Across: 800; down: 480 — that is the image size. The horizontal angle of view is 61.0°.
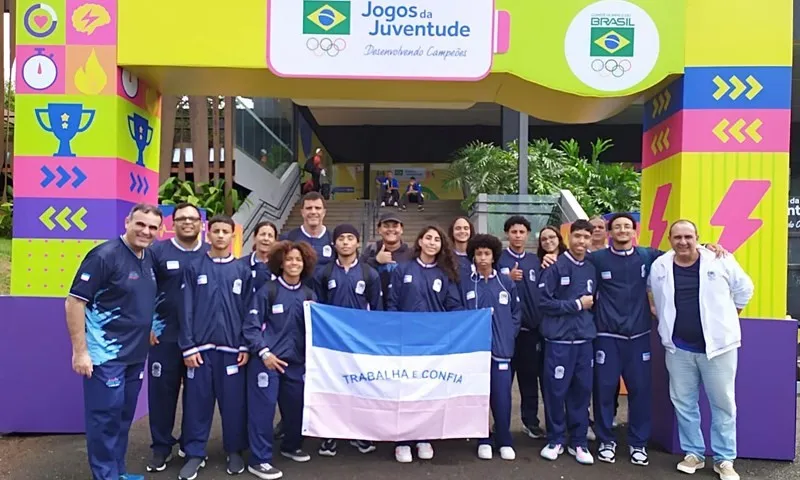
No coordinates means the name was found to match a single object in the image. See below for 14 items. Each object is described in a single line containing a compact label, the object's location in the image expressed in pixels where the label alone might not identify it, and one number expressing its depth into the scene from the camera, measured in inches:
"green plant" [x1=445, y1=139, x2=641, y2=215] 559.2
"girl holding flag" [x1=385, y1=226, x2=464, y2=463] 188.5
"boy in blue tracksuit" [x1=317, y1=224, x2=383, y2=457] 186.7
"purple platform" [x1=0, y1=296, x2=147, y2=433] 203.3
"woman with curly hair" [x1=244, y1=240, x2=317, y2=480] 174.7
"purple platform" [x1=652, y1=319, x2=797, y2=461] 193.6
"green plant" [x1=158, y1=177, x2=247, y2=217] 527.8
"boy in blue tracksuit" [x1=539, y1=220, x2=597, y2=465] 188.1
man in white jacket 180.5
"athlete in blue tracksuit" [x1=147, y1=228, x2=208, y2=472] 178.9
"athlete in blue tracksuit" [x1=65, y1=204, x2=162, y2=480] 153.2
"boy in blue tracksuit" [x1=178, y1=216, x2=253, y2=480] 174.1
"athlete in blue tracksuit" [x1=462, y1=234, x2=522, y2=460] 189.3
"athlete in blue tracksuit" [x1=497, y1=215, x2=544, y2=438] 206.7
